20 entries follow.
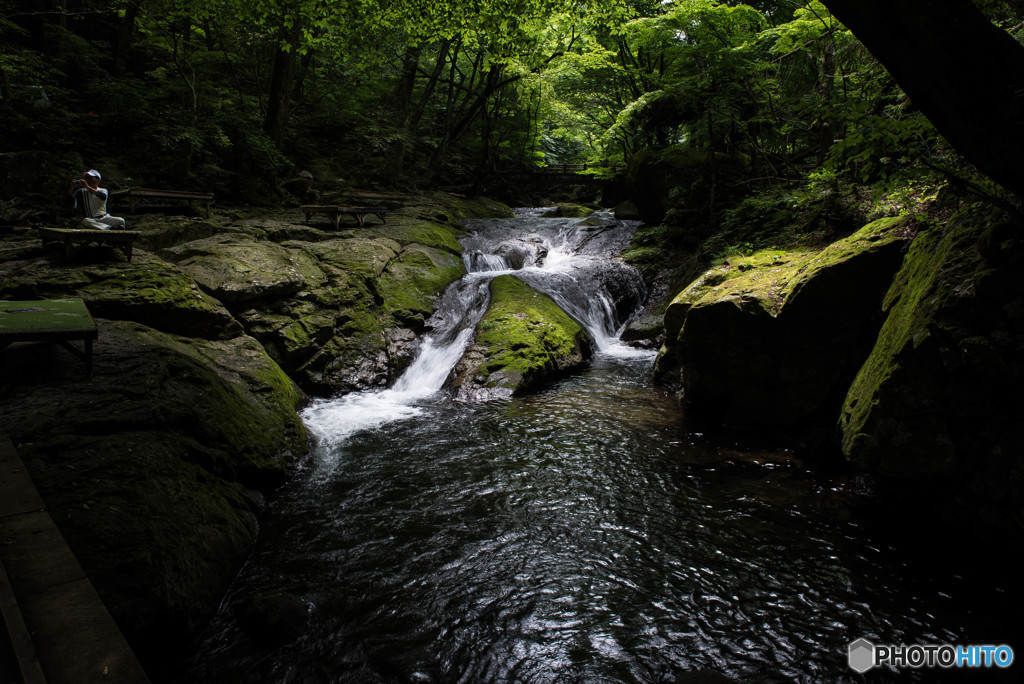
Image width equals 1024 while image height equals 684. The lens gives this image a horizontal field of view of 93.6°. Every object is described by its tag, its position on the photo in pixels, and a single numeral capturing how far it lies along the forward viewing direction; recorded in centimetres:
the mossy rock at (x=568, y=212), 2427
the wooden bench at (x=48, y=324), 435
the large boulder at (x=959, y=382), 376
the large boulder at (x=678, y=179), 1469
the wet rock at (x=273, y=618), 340
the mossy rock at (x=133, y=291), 673
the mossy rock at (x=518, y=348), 886
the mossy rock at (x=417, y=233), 1404
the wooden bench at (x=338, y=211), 1327
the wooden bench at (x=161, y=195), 1106
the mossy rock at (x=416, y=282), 1103
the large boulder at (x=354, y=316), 881
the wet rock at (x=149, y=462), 329
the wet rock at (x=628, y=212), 1972
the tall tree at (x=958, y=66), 282
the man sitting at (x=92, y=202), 856
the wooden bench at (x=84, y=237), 712
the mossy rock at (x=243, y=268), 862
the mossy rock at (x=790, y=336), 588
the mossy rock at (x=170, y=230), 1009
